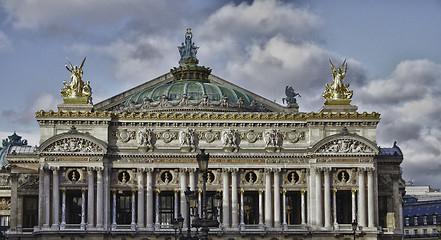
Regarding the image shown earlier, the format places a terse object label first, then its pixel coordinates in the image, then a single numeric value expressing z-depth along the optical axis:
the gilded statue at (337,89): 99.38
